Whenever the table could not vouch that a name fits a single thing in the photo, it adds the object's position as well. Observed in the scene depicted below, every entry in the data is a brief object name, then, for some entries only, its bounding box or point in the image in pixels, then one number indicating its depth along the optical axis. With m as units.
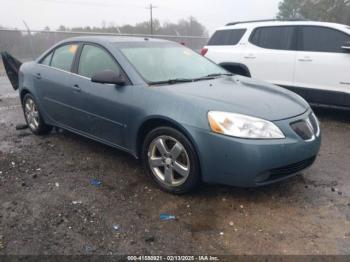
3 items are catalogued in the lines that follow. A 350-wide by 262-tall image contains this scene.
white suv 6.34
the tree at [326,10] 32.72
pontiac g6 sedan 3.31
